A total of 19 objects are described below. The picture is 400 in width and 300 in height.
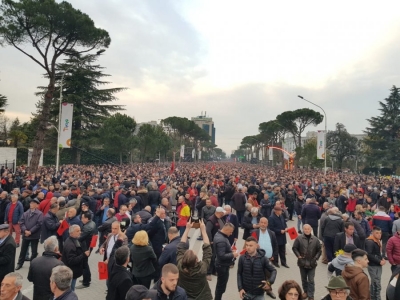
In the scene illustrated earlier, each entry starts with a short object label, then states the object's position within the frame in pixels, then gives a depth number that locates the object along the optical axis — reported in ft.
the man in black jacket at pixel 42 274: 13.35
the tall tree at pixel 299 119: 182.50
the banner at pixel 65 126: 64.44
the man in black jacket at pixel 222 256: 15.94
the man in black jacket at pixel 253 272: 14.12
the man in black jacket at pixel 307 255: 18.38
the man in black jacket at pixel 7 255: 15.90
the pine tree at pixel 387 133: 159.43
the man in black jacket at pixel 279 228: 25.91
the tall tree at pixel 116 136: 127.65
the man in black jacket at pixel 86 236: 19.02
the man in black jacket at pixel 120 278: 12.80
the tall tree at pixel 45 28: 65.16
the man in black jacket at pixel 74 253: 16.46
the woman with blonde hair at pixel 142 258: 15.33
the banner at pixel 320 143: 81.25
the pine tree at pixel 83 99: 126.93
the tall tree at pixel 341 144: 189.57
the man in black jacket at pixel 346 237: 21.56
